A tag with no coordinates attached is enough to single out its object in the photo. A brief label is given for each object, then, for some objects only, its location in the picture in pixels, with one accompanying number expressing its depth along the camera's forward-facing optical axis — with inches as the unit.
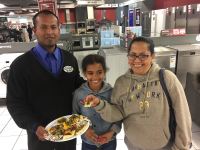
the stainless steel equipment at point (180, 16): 223.4
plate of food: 42.8
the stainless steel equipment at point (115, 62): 121.2
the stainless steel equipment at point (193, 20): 209.9
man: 44.3
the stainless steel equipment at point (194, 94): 95.8
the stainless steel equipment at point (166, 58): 116.1
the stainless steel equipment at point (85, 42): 194.7
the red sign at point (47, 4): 104.1
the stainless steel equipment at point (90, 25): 239.2
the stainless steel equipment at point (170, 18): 242.4
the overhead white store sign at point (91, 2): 229.0
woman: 39.1
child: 47.0
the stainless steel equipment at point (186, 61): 115.4
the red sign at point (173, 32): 133.4
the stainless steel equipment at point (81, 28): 227.5
